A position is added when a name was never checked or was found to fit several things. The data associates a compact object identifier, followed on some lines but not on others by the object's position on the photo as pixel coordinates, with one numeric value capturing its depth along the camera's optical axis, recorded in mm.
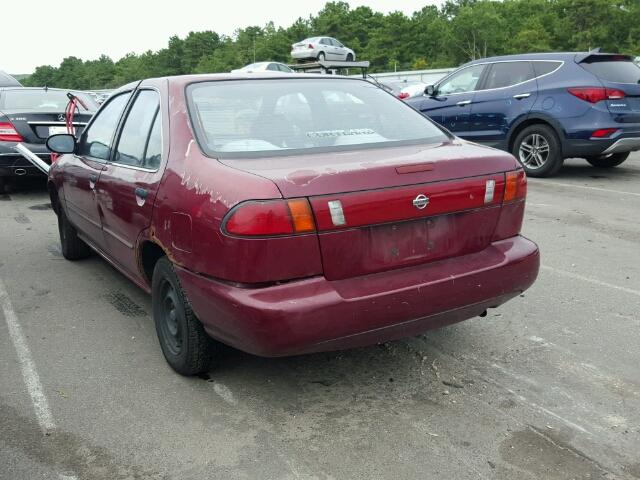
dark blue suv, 8578
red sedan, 2646
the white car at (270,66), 27409
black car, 8328
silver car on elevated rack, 34000
